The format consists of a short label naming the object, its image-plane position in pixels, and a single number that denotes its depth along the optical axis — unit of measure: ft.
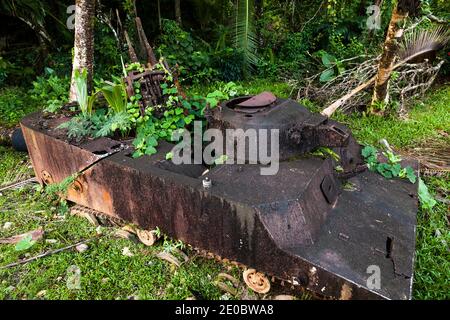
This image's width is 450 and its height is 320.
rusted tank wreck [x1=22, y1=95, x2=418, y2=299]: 8.83
